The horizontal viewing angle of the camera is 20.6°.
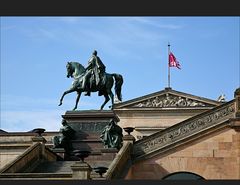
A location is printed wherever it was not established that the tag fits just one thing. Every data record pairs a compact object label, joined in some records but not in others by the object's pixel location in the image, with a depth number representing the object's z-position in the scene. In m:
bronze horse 29.92
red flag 53.88
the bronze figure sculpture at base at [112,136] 26.61
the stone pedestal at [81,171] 20.36
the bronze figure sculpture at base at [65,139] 27.72
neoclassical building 25.66
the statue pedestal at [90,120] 29.03
